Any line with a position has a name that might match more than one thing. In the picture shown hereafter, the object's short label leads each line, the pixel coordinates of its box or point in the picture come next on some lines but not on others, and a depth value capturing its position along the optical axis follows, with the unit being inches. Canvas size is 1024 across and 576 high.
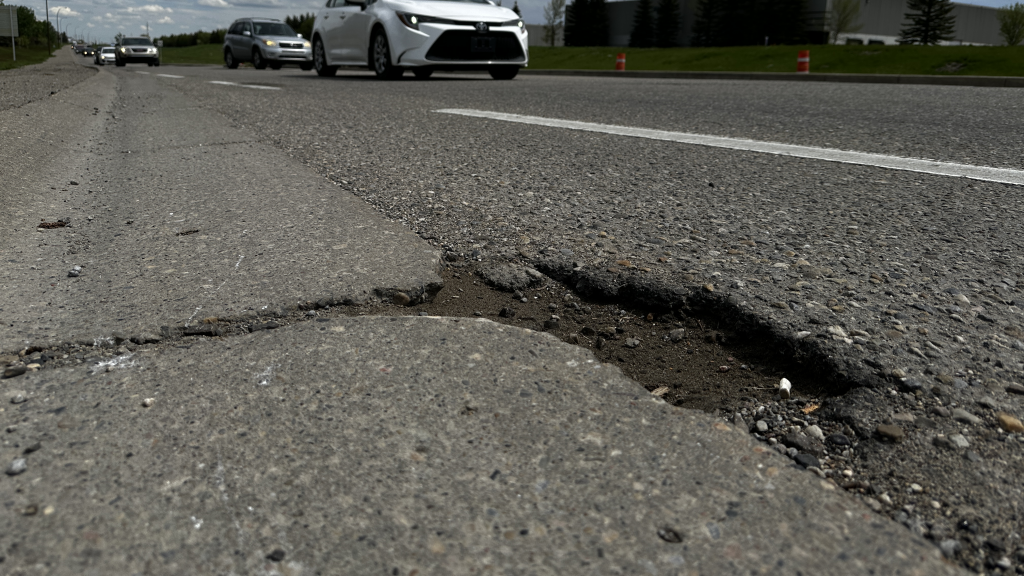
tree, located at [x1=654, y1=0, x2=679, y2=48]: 2162.9
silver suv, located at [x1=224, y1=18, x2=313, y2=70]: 724.7
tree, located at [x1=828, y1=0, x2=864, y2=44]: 1785.2
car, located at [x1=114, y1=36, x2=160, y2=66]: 1238.9
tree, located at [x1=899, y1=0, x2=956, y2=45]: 1704.0
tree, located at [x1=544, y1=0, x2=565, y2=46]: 2375.7
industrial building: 1961.1
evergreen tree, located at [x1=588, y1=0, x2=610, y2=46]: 2311.8
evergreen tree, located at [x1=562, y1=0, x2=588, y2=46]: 2348.7
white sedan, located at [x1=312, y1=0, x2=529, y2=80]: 382.3
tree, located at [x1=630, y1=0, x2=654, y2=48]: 2197.3
